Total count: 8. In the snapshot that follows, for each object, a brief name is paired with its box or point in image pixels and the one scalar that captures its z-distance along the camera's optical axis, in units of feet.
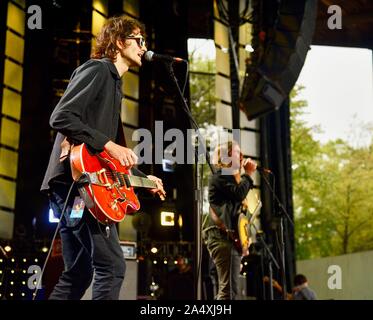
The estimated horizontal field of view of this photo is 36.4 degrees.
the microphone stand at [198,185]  11.69
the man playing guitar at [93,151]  8.36
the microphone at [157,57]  10.89
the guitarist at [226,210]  14.87
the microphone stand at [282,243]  17.43
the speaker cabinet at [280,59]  23.45
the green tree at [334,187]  48.29
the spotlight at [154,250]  27.14
